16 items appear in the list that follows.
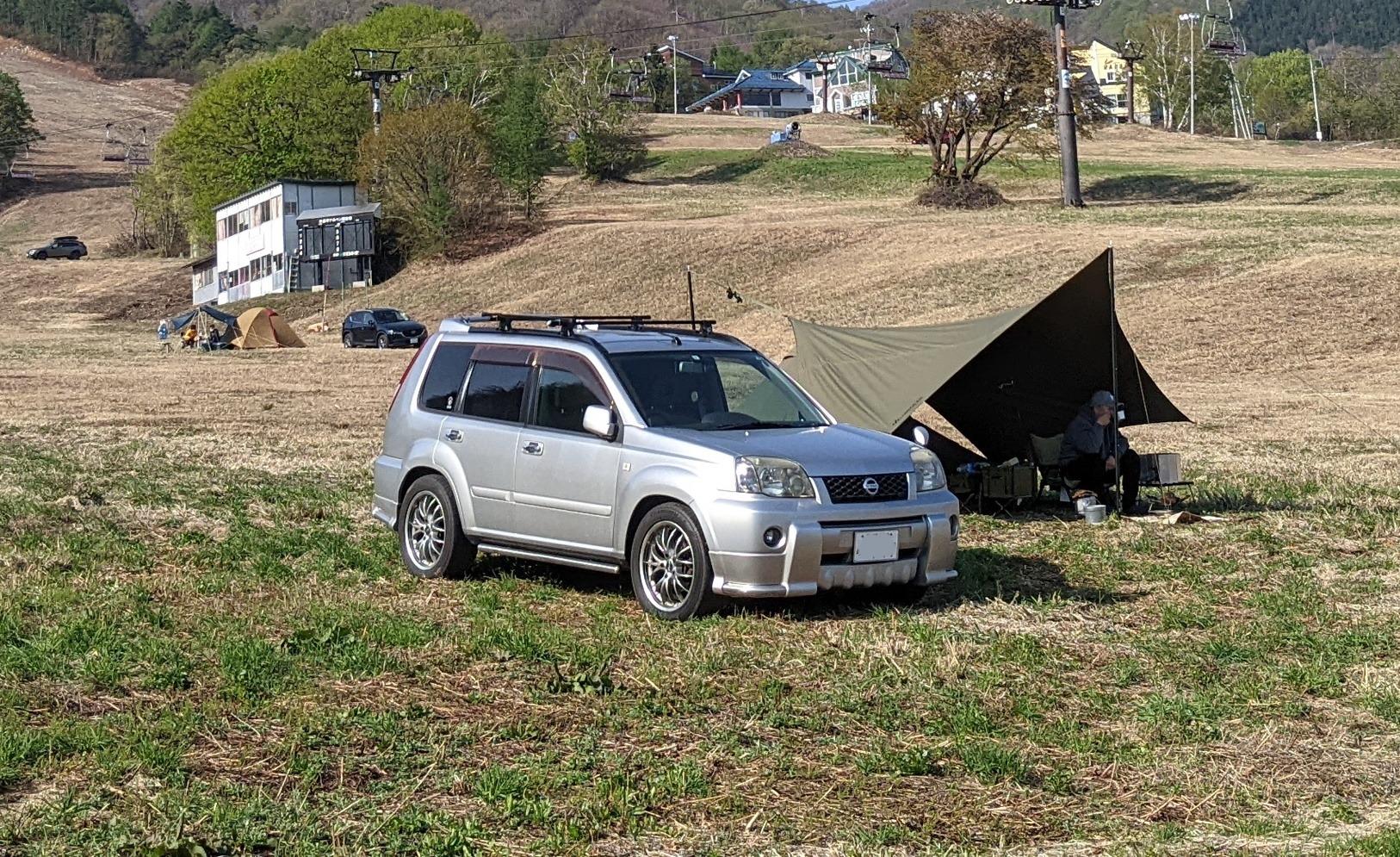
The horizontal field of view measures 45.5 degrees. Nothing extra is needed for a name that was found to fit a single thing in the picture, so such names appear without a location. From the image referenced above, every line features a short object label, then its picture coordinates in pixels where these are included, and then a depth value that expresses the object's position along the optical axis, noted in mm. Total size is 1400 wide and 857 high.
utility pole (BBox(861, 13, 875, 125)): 147500
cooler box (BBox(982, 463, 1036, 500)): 13727
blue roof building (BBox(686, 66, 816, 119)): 167125
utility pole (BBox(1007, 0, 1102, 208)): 50969
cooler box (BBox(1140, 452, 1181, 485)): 13914
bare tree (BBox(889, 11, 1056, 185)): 56062
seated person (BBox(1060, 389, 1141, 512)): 13617
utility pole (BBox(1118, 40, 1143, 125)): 96500
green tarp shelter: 14016
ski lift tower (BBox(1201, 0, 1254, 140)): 95562
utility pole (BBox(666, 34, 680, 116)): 139850
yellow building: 151500
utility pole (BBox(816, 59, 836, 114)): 159038
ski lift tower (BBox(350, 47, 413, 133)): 62781
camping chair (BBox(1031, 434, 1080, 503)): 14398
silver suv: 9180
